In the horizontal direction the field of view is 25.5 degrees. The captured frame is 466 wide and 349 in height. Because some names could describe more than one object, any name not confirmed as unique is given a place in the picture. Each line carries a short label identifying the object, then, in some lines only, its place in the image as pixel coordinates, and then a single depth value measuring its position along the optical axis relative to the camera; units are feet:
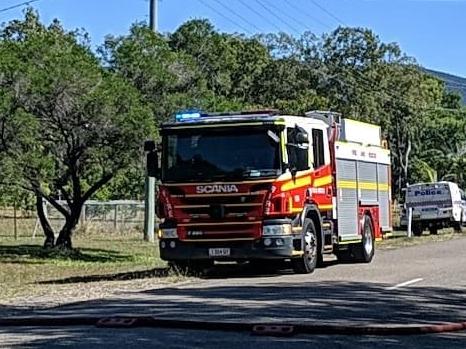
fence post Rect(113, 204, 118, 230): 148.66
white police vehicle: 132.77
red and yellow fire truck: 62.13
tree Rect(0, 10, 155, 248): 85.66
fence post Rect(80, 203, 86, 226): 144.77
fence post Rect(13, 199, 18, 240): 132.41
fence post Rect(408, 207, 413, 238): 126.41
